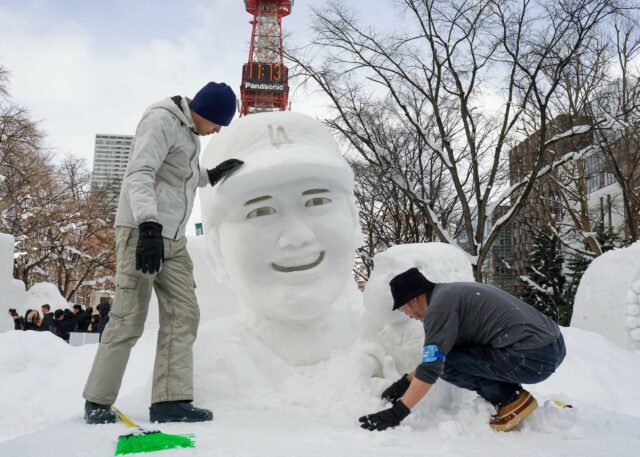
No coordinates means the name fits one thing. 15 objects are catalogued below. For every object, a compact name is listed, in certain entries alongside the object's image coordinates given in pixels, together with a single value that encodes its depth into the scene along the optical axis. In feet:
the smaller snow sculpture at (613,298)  20.74
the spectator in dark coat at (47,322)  31.90
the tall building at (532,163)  39.63
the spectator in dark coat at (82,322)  30.86
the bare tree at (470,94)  29.48
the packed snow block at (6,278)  35.53
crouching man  7.87
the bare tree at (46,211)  58.44
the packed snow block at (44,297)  59.47
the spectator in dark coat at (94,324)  30.60
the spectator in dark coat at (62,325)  30.58
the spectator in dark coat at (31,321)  33.91
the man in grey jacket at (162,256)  8.10
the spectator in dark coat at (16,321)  37.55
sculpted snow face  10.55
